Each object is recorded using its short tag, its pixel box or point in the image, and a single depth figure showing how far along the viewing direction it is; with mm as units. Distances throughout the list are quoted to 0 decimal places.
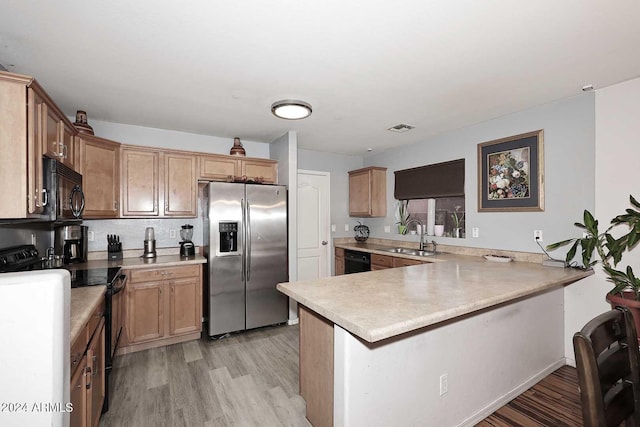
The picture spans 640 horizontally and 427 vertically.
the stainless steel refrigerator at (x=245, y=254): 3270
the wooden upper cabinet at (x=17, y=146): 1566
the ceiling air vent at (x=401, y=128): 3463
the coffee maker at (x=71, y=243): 2797
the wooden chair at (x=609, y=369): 852
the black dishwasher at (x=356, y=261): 4250
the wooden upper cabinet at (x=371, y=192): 4719
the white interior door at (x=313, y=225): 4637
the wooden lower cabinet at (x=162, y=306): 2926
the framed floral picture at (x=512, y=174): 2887
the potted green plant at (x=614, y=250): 2072
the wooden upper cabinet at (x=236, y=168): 3615
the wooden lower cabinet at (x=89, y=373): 1303
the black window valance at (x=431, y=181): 3682
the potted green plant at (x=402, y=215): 4484
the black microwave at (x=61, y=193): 1804
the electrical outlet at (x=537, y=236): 2869
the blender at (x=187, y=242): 3486
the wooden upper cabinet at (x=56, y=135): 1870
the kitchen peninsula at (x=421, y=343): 1423
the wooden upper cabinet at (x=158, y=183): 3229
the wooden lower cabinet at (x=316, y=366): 1658
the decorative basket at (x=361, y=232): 5062
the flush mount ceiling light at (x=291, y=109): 2668
